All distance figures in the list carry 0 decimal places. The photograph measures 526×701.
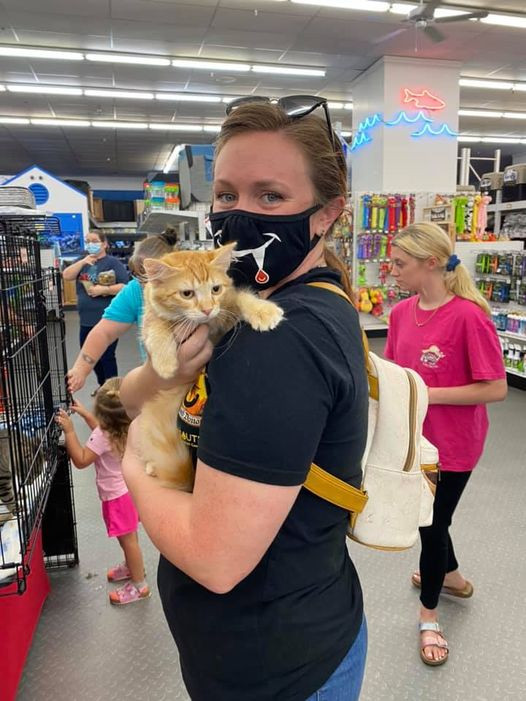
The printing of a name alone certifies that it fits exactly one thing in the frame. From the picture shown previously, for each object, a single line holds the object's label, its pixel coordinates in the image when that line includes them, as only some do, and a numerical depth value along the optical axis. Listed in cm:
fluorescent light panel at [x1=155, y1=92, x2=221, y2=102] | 1086
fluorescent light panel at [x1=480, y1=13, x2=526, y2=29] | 730
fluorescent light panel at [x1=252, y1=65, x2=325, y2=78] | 916
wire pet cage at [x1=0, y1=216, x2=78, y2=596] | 151
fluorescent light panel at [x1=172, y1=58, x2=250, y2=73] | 886
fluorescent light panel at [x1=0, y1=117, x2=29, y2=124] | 1274
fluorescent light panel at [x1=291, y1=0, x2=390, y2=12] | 680
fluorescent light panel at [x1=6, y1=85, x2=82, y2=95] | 1017
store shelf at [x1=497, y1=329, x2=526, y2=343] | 595
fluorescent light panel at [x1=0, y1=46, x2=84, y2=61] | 822
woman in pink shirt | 206
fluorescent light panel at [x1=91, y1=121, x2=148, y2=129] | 1318
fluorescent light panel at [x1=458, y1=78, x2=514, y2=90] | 1027
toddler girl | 246
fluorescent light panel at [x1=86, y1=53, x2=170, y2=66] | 848
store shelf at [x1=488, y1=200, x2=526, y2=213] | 827
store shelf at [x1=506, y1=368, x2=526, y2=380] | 606
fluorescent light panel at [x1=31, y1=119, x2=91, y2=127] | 1295
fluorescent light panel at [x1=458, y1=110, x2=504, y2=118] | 1288
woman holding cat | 73
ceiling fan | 618
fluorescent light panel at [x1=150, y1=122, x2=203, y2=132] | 1347
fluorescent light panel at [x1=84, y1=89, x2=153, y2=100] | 1053
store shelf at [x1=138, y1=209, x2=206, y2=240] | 579
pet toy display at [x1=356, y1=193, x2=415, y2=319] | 818
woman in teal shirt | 317
